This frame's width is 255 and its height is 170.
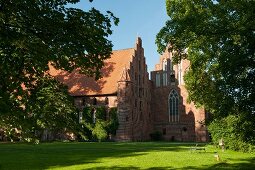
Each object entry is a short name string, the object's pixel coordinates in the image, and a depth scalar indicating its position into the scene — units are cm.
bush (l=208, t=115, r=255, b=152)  2723
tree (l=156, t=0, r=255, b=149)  1622
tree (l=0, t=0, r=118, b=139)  825
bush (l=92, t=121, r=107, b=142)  5025
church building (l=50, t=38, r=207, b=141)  5206
